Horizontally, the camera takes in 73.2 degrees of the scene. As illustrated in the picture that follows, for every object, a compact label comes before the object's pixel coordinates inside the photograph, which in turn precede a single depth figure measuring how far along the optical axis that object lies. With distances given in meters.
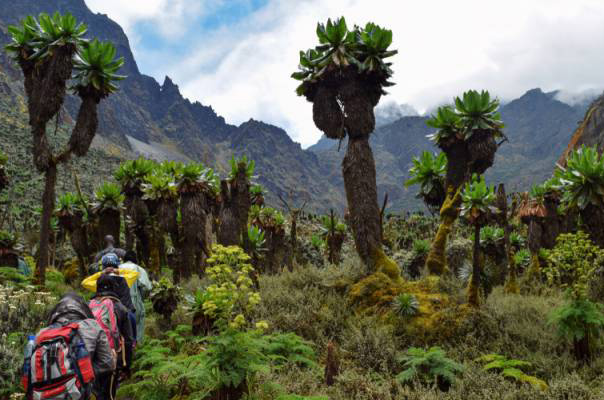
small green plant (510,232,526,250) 22.75
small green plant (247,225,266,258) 20.11
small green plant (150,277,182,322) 10.30
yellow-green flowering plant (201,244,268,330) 5.06
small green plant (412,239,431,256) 20.55
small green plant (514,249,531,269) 21.39
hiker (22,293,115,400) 4.09
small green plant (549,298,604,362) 7.46
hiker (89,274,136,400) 5.01
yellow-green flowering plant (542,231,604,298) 7.42
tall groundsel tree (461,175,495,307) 9.88
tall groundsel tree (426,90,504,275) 11.30
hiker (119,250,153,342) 6.82
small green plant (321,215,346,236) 24.85
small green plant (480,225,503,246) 18.06
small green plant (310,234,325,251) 29.39
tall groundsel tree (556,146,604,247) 10.78
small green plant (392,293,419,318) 9.78
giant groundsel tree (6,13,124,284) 12.83
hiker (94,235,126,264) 7.68
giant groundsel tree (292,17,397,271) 11.42
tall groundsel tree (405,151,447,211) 13.14
